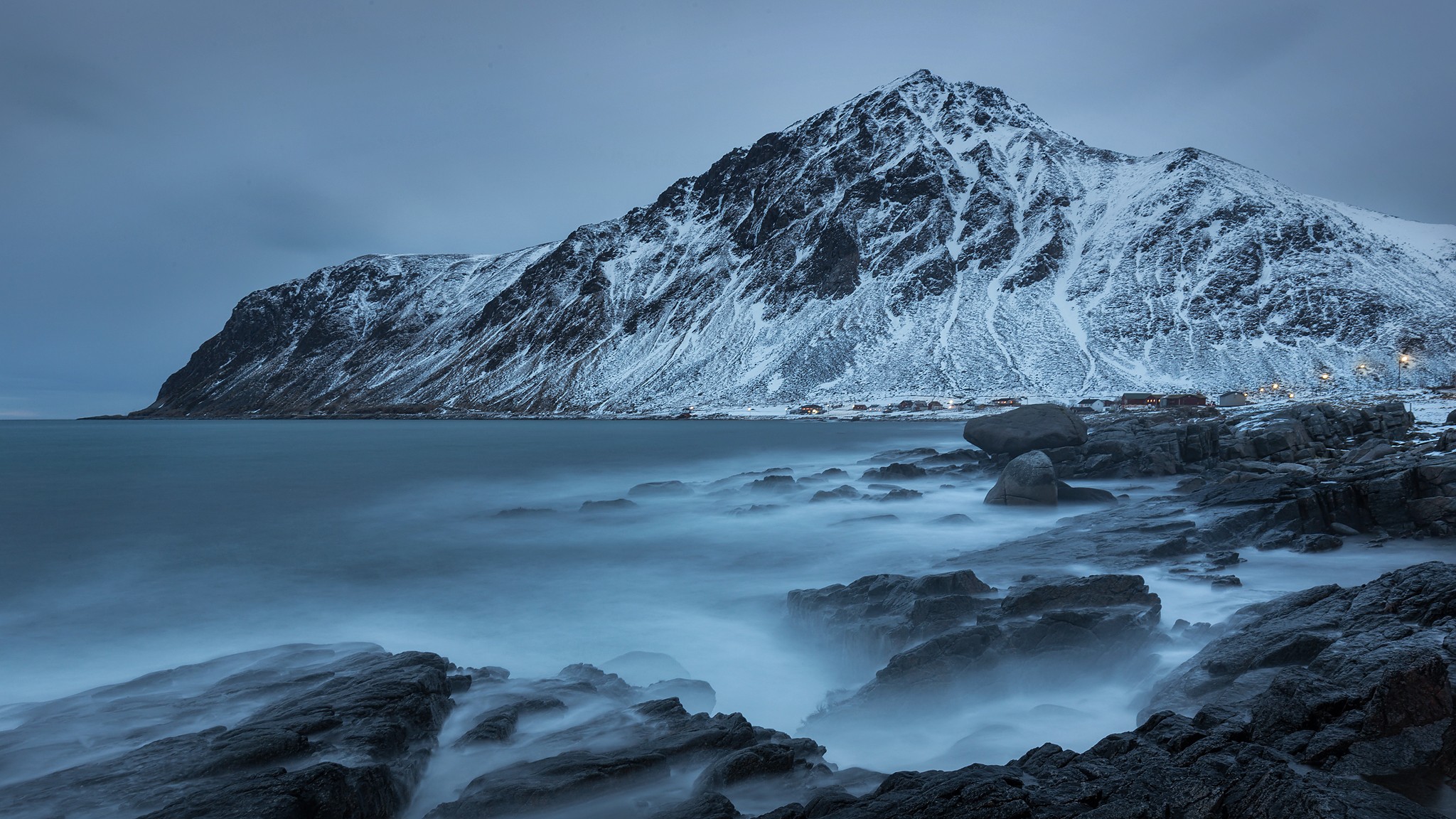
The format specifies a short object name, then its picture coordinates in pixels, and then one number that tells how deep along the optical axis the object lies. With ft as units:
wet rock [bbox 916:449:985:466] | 113.91
